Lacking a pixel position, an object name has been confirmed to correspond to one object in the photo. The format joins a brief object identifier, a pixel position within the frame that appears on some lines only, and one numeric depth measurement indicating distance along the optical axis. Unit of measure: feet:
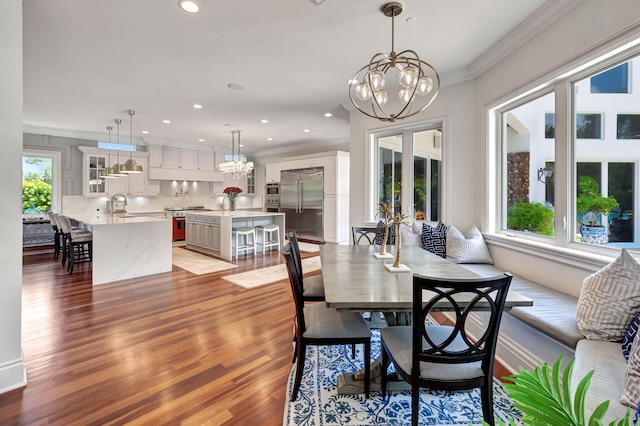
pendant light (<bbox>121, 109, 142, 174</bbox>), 17.22
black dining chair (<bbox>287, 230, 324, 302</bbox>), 7.91
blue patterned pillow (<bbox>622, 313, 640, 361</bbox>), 4.61
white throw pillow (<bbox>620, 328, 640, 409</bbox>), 3.66
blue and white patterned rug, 5.36
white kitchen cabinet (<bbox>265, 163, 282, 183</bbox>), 28.30
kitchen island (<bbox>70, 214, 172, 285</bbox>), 13.39
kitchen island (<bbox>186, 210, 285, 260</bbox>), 18.61
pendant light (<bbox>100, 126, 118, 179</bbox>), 19.56
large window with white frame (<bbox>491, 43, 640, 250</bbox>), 6.64
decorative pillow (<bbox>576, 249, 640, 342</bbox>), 4.95
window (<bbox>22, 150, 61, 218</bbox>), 20.92
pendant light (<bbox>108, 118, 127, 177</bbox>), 18.07
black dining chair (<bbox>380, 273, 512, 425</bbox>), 4.21
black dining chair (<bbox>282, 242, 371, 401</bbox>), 5.66
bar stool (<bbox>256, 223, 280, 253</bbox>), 20.45
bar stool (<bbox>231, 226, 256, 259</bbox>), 18.93
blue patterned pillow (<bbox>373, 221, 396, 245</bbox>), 11.37
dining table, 4.71
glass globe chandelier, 6.44
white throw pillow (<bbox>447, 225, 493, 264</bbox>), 10.58
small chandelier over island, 21.79
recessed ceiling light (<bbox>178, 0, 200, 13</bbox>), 7.53
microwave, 28.48
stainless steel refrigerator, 24.93
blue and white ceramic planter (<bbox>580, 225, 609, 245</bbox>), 7.21
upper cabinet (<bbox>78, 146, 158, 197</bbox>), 22.63
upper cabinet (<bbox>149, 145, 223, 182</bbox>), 25.77
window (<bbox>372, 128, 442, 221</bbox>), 13.32
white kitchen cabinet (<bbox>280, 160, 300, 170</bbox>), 26.66
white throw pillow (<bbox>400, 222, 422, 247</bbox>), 11.57
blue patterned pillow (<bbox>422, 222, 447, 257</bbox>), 11.21
